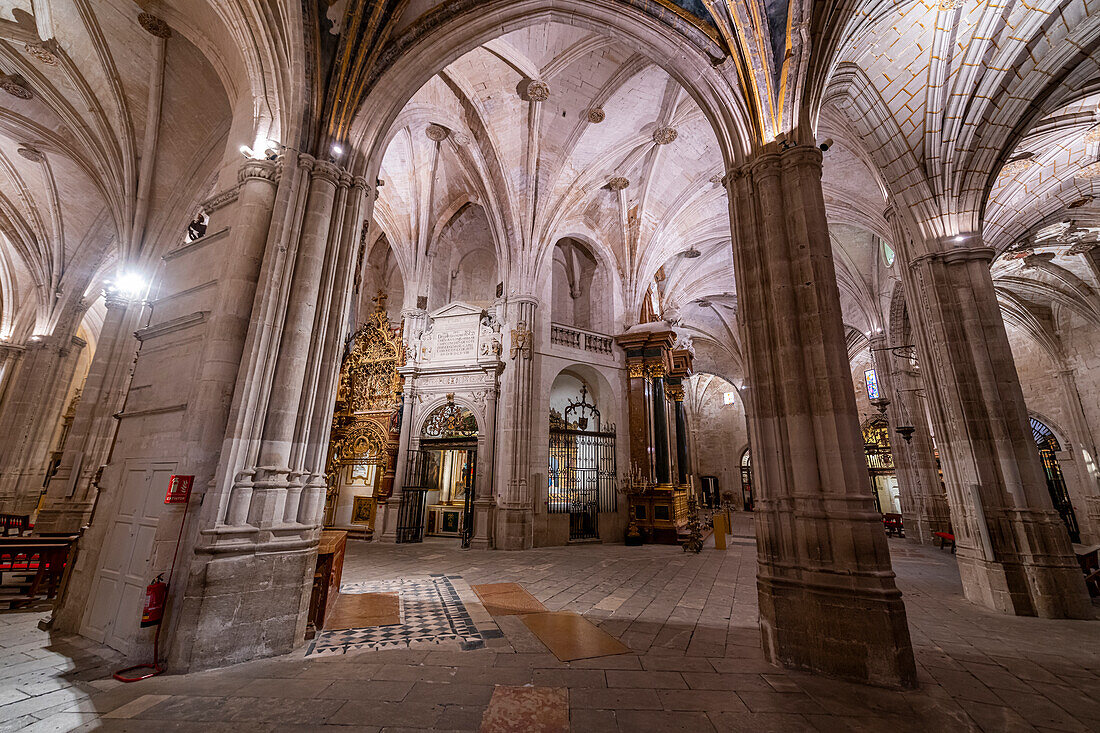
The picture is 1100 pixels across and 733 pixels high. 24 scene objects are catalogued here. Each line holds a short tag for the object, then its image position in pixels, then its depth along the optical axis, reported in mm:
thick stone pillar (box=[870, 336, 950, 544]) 13023
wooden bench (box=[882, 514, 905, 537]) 16141
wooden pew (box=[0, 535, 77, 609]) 5355
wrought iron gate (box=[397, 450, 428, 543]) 11352
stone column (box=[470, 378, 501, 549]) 10508
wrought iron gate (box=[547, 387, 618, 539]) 12125
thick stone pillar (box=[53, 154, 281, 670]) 3670
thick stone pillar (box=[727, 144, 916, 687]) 3568
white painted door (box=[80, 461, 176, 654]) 3879
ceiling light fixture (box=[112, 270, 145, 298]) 9492
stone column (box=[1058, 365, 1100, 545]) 14391
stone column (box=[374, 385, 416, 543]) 11484
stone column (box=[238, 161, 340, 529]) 4141
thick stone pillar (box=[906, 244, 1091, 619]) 5648
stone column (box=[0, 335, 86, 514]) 12617
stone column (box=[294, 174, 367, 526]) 4504
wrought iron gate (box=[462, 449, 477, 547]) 10898
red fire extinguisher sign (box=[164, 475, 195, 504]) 3835
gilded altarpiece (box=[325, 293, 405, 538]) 12047
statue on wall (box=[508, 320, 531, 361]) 11367
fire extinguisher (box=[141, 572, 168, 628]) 3457
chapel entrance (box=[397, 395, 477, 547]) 11430
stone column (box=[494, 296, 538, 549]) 10391
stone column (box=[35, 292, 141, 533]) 8875
